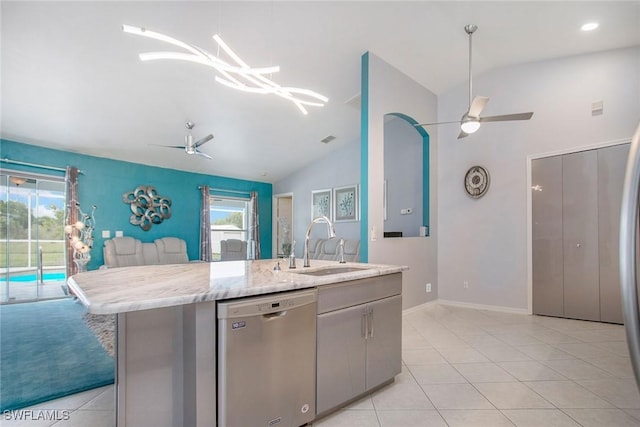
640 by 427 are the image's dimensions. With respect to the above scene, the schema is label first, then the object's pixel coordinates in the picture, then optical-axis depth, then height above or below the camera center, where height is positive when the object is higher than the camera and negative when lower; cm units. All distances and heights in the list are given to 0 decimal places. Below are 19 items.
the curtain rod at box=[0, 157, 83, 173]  467 +89
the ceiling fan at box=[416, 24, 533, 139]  298 +104
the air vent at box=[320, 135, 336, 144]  611 +165
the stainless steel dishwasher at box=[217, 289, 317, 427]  138 -71
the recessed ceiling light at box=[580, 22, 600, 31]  324 +210
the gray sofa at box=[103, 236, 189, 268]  537 -62
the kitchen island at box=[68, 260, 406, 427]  131 -56
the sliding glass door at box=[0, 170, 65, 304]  482 -30
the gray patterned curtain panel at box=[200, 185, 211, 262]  687 -13
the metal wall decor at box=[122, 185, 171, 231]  593 +27
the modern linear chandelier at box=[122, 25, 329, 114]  171 +101
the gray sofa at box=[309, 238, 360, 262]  546 -59
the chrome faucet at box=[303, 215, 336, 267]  221 -13
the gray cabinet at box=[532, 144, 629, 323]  367 -18
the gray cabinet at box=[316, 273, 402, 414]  177 -77
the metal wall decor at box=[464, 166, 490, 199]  453 +57
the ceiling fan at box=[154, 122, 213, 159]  436 +108
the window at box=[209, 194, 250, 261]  754 -2
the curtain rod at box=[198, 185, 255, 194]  698 +72
